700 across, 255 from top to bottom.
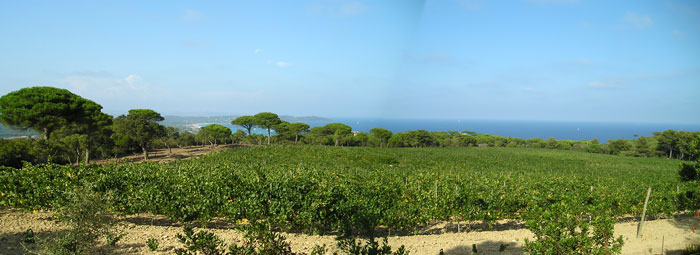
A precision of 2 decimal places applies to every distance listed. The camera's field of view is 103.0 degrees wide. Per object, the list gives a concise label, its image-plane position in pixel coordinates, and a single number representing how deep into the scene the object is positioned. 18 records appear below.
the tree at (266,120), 49.88
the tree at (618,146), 57.62
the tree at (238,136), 46.72
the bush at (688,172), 7.42
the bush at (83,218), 4.45
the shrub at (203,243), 3.98
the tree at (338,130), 52.36
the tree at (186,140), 41.41
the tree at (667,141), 51.91
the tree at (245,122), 50.31
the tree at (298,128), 52.91
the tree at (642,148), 54.69
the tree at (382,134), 57.84
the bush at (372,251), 3.59
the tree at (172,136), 38.50
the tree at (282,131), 51.06
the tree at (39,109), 20.77
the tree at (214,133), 42.12
